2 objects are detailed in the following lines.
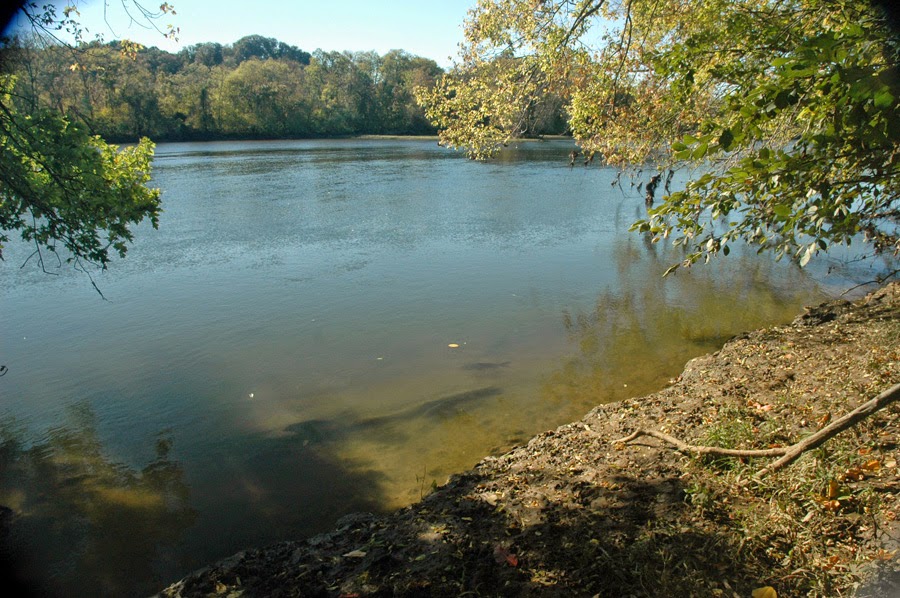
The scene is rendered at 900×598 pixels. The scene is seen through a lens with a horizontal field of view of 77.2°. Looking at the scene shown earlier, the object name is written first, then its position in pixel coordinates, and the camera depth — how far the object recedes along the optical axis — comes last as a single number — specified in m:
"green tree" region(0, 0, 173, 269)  6.64
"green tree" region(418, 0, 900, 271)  2.82
